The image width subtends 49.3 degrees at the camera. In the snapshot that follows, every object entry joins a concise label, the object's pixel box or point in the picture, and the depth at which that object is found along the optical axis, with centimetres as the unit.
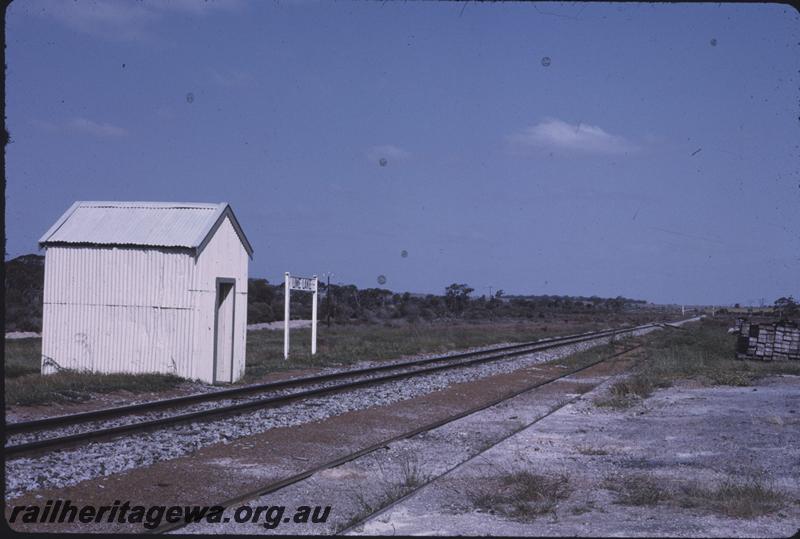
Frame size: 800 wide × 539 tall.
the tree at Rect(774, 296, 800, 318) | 5618
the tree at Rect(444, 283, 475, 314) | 10946
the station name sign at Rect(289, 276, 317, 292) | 2842
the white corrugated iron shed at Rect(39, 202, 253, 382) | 2003
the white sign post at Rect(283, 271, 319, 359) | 2823
